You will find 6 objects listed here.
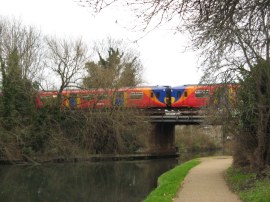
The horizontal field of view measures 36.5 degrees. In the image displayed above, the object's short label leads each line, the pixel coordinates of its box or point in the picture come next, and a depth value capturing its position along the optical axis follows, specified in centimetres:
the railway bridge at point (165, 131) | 3938
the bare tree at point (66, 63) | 3750
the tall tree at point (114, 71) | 3762
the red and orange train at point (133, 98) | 3722
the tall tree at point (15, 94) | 3300
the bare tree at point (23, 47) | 3541
